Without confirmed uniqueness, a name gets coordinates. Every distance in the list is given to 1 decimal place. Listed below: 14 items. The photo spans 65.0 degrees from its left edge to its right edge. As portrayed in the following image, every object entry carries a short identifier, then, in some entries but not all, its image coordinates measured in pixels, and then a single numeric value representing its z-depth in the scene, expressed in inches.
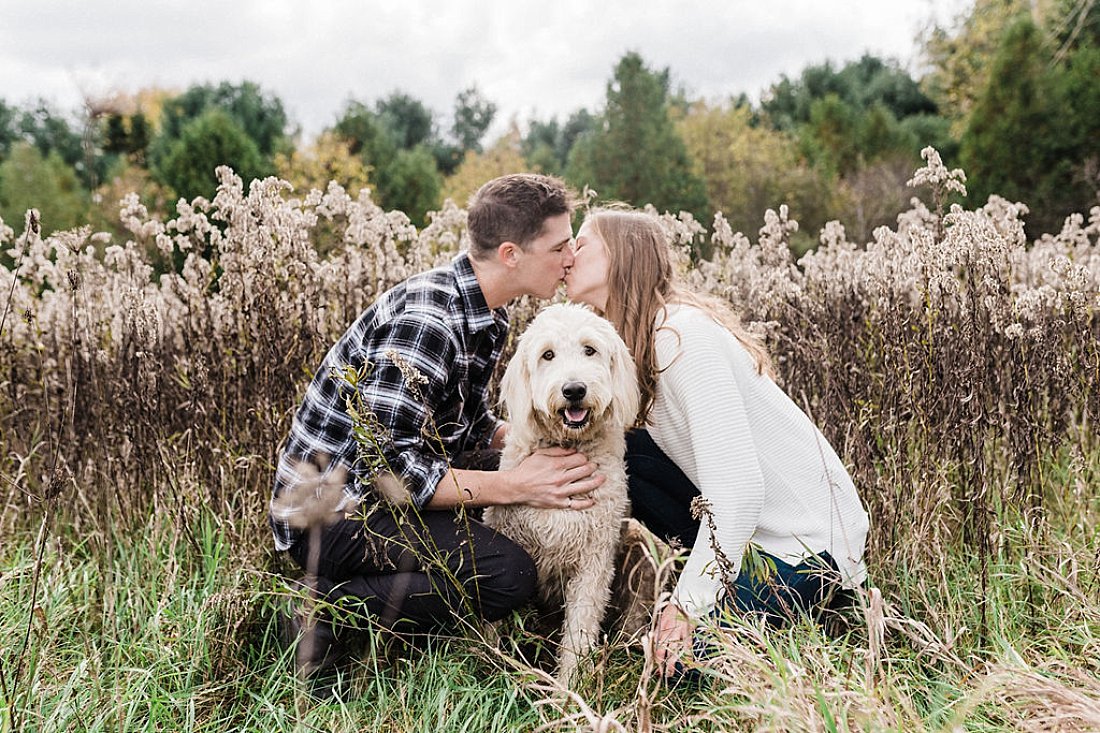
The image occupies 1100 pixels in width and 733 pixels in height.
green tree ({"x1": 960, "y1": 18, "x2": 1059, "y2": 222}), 736.3
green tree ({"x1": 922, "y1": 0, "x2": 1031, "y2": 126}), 1115.3
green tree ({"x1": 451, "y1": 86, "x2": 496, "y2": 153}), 1909.4
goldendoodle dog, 118.3
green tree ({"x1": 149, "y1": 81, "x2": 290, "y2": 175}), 1005.2
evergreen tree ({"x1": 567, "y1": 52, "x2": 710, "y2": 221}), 793.6
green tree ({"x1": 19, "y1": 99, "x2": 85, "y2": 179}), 1268.5
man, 120.9
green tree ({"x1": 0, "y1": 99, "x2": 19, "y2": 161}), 1284.4
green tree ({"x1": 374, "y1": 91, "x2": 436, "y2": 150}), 1636.3
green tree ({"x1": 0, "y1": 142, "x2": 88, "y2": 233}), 766.5
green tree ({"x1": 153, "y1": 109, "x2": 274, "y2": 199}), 694.5
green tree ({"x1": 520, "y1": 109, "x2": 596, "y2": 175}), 1788.9
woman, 113.0
